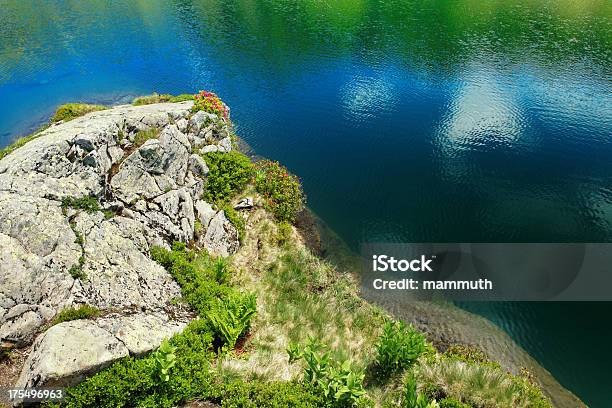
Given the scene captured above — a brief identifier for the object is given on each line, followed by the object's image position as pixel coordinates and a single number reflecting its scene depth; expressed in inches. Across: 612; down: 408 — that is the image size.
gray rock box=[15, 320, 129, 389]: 515.5
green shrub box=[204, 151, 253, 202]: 1080.8
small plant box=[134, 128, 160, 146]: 993.5
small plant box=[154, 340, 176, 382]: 567.5
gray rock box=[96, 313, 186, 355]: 605.0
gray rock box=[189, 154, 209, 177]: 1066.7
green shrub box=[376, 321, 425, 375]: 692.1
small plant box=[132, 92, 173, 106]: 1301.7
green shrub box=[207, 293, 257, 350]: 697.0
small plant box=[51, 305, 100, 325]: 610.2
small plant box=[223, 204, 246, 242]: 1015.5
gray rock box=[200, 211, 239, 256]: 949.8
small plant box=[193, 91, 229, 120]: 1214.9
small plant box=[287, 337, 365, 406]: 592.7
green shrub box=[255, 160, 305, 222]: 1093.1
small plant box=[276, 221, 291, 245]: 1028.5
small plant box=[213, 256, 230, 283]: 850.8
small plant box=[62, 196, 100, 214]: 761.6
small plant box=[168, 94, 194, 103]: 1315.2
